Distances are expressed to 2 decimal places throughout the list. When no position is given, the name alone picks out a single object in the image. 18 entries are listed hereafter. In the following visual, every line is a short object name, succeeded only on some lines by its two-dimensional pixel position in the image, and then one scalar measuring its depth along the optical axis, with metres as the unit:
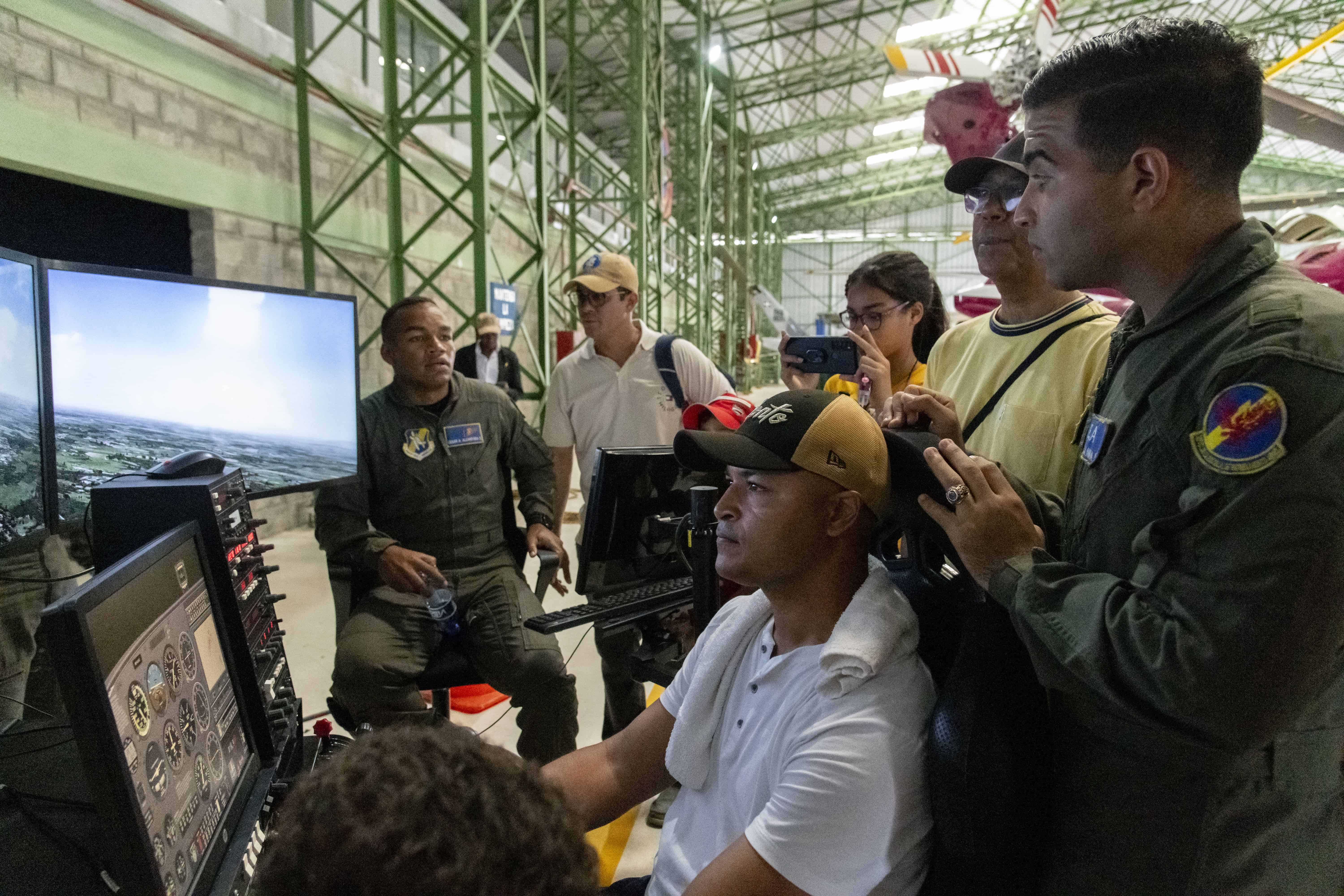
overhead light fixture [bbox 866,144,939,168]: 23.50
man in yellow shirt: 1.57
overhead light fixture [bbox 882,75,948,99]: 16.11
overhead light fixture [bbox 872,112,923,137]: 19.25
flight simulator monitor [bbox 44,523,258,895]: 0.80
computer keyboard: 1.88
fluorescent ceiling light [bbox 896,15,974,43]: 13.30
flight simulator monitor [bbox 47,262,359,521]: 1.53
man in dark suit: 5.97
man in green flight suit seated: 2.39
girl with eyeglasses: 2.48
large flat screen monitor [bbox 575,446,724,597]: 1.98
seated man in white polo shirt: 1.02
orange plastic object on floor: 3.24
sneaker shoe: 2.53
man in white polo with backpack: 3.04
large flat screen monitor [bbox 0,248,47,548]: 1.31
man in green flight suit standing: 0.80
